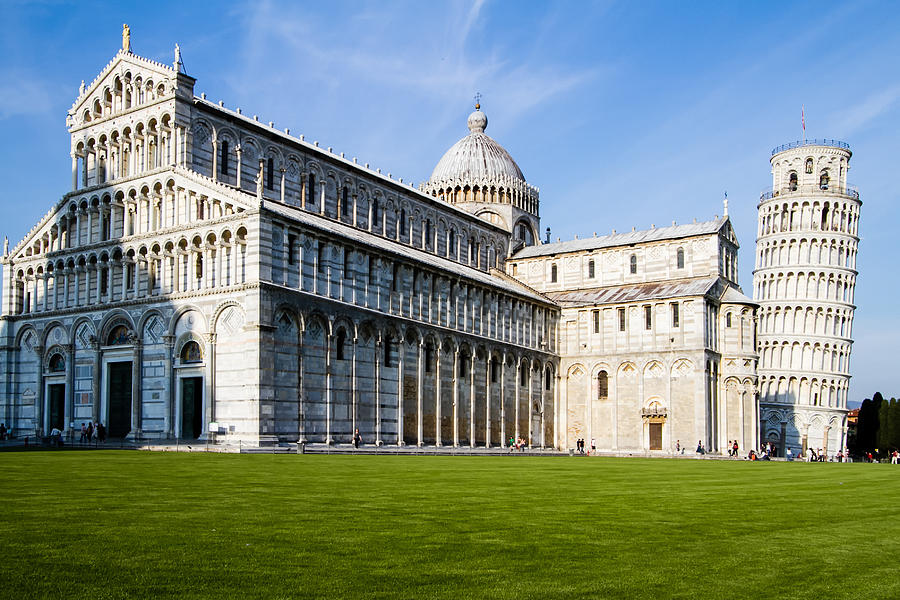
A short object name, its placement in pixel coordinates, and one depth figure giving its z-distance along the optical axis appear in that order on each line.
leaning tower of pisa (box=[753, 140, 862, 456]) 90.69
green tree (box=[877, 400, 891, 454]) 92.06
